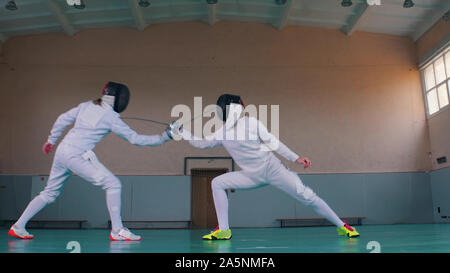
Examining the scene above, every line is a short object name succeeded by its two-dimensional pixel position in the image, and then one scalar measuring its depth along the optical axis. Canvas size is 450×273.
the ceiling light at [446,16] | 8.69
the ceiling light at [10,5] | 8.38
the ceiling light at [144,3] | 9.05
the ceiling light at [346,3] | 8.74
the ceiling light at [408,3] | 8.60
